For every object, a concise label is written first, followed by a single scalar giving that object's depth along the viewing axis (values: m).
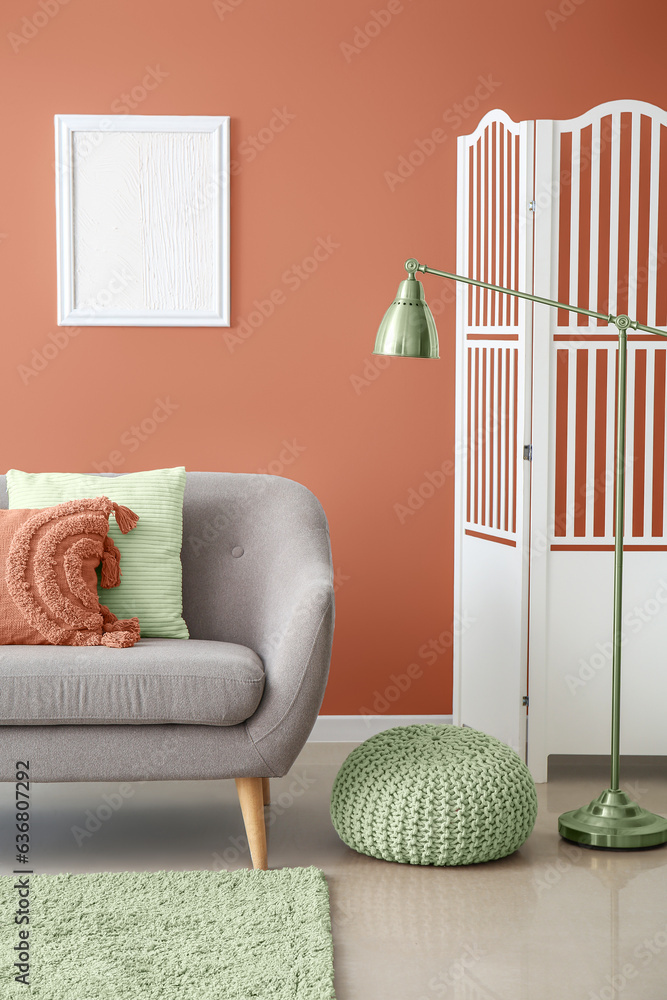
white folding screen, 3.32
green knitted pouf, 2.64
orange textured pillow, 2.81
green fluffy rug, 2.06
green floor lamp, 2.71
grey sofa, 2.59
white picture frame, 3.64
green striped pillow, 3.00
